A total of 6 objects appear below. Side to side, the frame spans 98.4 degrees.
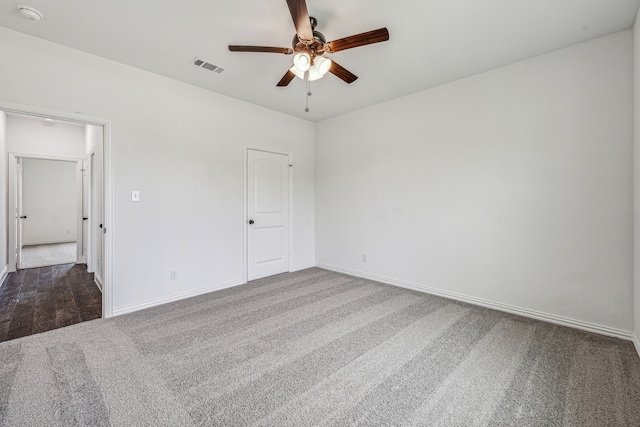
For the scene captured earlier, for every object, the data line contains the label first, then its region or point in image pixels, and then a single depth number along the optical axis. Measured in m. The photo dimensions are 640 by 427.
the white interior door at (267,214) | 4.19
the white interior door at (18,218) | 4.85
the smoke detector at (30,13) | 2.09
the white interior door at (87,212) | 4.70
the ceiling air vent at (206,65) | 2.88
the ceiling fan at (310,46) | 1.81
